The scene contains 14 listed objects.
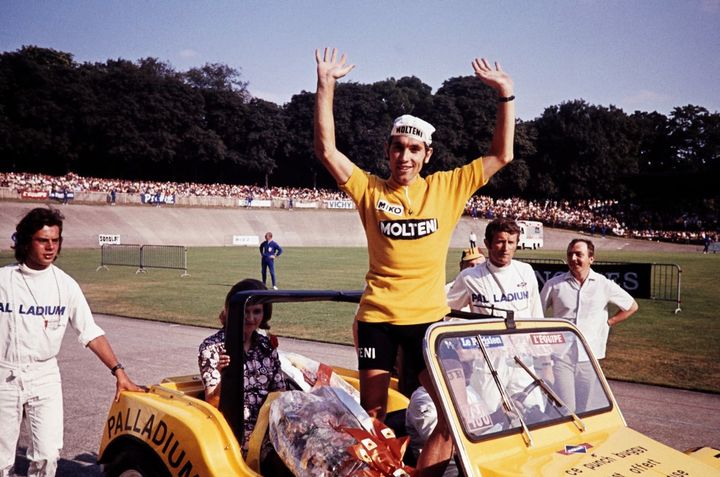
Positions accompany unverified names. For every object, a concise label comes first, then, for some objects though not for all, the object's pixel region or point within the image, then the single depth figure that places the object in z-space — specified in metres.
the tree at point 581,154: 85.94
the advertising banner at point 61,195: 47.83
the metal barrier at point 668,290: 17.53
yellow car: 2.57
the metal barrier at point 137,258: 27.86
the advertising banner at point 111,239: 36.46
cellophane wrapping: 2.60
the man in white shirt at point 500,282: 5.35
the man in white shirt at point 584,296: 6.23
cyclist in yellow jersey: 3.17
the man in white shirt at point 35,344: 3.73
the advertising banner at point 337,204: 66.69
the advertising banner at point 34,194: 46.03
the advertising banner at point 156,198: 53.64
